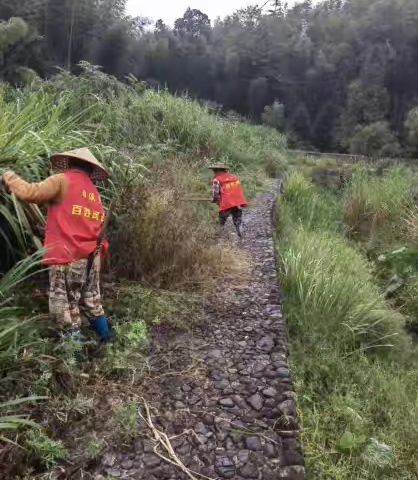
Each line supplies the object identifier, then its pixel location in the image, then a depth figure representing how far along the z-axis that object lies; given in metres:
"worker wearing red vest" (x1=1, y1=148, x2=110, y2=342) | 2.24
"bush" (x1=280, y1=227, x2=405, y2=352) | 3.45
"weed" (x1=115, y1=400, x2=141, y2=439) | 1.88
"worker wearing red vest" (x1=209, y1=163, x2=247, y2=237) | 4.76
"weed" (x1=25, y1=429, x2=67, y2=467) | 1.67
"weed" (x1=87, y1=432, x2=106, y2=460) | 1.74
